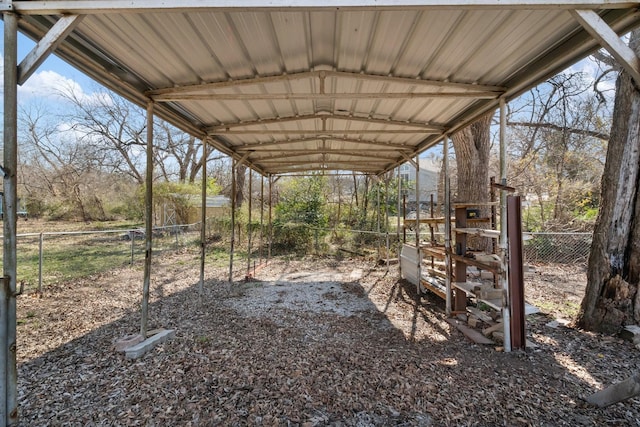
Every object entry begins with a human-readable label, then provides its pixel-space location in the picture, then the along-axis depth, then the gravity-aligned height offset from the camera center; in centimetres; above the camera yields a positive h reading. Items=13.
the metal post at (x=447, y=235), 416 -23
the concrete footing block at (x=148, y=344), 286 -131
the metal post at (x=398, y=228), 661 -22
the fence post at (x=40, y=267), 478 -80
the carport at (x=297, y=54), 172 +142
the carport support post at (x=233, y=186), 569 +63
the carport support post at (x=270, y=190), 842 +83
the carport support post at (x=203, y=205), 471 +22
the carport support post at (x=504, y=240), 305 -22
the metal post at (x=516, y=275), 307 -58
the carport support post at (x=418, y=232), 534 -24
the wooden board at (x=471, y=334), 330 -138
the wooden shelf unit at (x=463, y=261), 366 -54
